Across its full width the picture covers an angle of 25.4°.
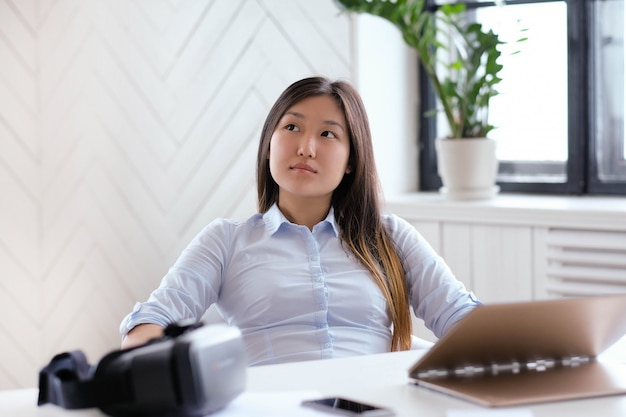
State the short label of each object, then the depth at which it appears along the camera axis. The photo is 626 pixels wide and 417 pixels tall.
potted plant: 3.30
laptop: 1.92
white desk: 1.87
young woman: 2.49
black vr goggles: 1.77
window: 3.38
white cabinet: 3.12
